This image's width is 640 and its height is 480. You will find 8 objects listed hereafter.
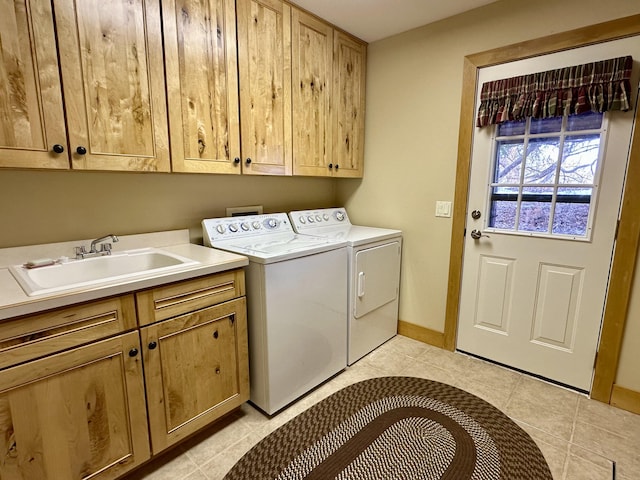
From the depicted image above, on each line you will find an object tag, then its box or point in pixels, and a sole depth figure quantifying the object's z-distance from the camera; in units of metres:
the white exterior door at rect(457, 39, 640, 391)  1.82
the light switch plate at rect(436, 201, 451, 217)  2.39
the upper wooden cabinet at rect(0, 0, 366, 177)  1.20
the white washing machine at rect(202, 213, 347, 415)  1.71
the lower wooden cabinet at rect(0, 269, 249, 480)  1.07
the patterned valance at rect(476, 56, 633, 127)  1.68
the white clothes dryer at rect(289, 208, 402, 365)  2.22
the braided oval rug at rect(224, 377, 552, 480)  1.43
